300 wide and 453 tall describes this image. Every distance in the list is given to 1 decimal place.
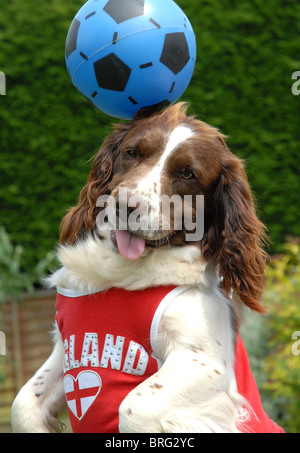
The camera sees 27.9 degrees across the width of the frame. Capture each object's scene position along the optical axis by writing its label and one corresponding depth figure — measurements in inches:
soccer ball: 104.1
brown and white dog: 100.3
